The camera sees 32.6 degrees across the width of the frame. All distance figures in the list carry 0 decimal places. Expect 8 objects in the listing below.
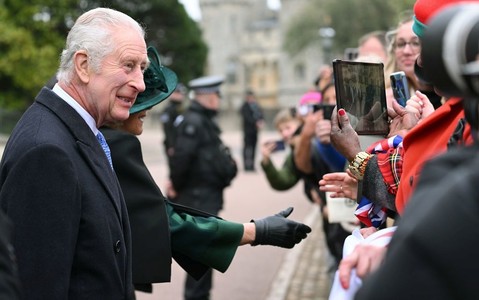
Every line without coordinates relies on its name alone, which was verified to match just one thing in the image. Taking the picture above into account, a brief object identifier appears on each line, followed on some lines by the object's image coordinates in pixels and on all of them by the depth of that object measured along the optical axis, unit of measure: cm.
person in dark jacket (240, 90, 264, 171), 2331
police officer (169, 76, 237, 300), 785
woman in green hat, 384
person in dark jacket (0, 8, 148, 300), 276
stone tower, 9619
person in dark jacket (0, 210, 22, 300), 184
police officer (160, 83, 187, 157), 1308
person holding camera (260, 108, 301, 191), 669
